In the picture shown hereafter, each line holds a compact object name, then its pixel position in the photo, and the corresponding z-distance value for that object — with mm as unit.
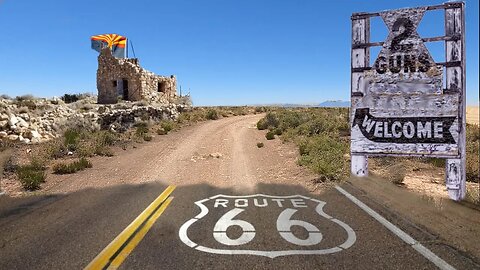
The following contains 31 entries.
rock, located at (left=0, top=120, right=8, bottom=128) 16625
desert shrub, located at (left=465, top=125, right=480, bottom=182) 10312
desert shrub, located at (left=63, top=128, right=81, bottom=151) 15192
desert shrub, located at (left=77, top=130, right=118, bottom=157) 14750
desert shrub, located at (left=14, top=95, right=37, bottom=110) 22189
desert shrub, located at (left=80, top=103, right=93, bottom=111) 25823
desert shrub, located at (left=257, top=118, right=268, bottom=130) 26062
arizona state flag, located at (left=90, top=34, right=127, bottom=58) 37219
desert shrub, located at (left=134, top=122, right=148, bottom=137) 21156
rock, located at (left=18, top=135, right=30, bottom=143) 16234
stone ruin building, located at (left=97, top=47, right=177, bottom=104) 31531
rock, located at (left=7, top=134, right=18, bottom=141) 16053
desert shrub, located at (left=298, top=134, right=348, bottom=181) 9891
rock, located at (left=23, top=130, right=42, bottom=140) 16969
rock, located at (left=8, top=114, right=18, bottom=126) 17038
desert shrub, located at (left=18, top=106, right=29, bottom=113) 20341
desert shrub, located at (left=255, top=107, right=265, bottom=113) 55659
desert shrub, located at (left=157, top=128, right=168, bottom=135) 22752
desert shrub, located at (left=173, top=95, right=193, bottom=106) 37688
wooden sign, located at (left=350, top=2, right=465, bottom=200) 6233
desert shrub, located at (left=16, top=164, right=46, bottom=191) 9391
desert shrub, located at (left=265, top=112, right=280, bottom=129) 26734
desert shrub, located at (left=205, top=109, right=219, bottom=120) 35188
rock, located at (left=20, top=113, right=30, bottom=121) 18969
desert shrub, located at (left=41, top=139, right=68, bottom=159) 14006
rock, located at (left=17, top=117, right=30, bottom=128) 17547
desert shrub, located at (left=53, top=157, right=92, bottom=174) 11391
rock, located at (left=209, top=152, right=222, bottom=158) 14505
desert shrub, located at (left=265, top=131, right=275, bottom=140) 20242
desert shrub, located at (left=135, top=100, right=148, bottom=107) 28156
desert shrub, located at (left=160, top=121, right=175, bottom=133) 23812
